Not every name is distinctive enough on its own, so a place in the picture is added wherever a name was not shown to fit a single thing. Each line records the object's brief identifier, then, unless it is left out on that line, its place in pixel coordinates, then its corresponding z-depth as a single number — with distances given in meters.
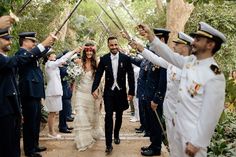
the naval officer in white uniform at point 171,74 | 5.60
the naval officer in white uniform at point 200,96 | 3.88
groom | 7.56
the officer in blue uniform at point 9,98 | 5.19
